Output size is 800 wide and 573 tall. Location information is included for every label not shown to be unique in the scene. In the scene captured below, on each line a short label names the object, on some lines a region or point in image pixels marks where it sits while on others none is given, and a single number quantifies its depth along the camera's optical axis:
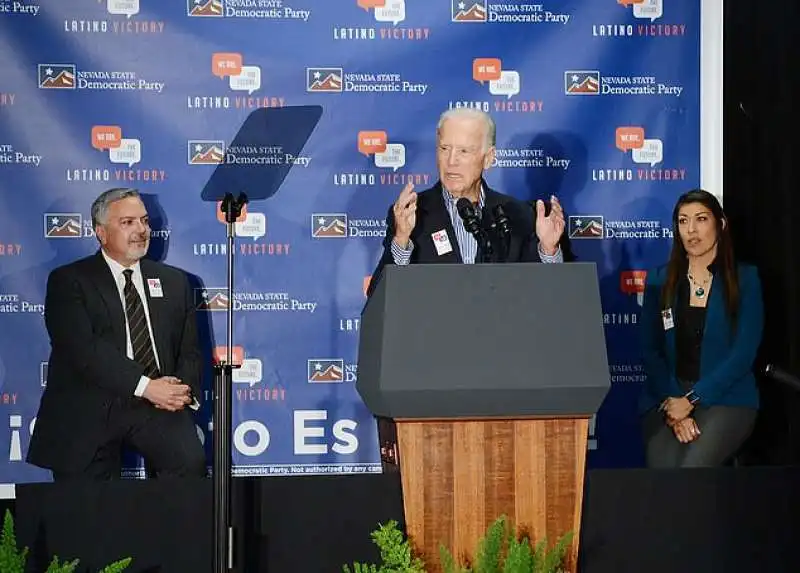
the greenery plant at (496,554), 4.73
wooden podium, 4.99
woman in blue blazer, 8.41
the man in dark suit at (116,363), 8.67
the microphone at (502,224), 5.84
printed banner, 9.34
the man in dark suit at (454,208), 7.36
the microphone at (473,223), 5.68
